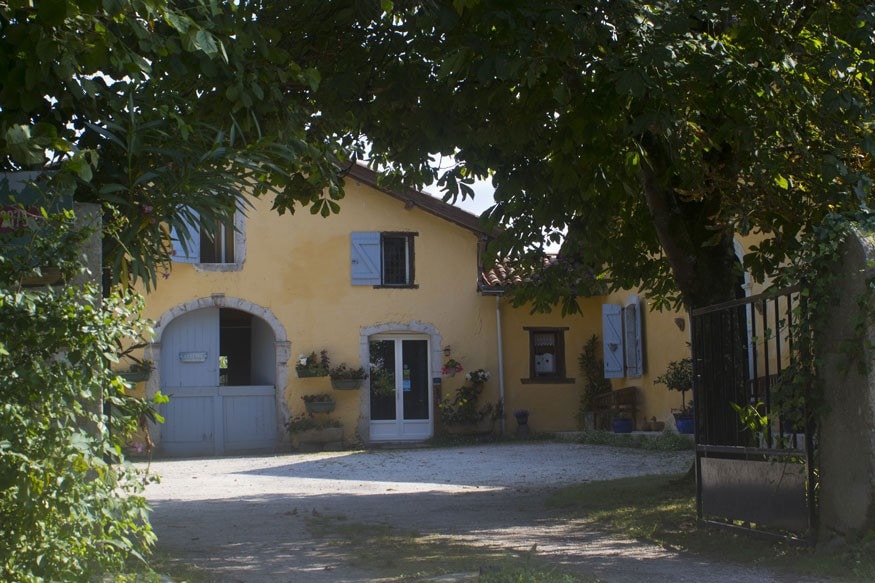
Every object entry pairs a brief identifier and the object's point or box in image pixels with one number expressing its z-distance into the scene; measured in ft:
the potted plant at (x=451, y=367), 62.28
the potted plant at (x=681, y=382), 48.88
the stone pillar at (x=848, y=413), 17.19
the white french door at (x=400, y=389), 62.34
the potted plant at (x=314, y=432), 59.26
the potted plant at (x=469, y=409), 61.72
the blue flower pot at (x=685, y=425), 49.60
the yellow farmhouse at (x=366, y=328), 59.57
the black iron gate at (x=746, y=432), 18.62
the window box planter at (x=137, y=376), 55.98
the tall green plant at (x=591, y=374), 64.23
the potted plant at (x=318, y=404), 59.41
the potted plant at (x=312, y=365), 59.52
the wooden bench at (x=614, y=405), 58.54
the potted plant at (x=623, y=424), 57.62
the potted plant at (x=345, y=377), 59.93
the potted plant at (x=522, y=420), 62.85
